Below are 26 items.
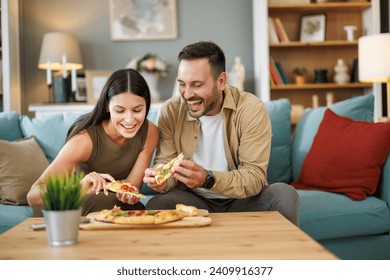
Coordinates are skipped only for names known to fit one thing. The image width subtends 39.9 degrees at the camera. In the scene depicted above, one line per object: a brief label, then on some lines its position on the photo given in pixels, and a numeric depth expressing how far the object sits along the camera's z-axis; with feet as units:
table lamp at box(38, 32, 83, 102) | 14.70
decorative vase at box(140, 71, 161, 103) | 15.21
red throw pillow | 8.17
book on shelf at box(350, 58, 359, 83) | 15.35
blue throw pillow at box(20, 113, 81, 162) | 9.16
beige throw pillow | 8.09
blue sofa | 7.76
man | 6.72
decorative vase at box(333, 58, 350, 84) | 15.38
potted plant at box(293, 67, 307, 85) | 15.46
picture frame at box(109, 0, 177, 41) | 16.05
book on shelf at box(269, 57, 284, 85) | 15.14
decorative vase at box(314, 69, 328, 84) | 15.47
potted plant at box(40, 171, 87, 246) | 4.33
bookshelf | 15.72
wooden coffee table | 4.10
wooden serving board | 5.14
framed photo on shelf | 15.48
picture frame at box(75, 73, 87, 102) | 15.48
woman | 6.65
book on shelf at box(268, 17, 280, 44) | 15.10
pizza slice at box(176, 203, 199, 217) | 5.63
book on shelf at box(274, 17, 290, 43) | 15.16
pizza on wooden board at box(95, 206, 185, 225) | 5.17
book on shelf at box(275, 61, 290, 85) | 15.26
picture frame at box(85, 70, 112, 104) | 15.23
